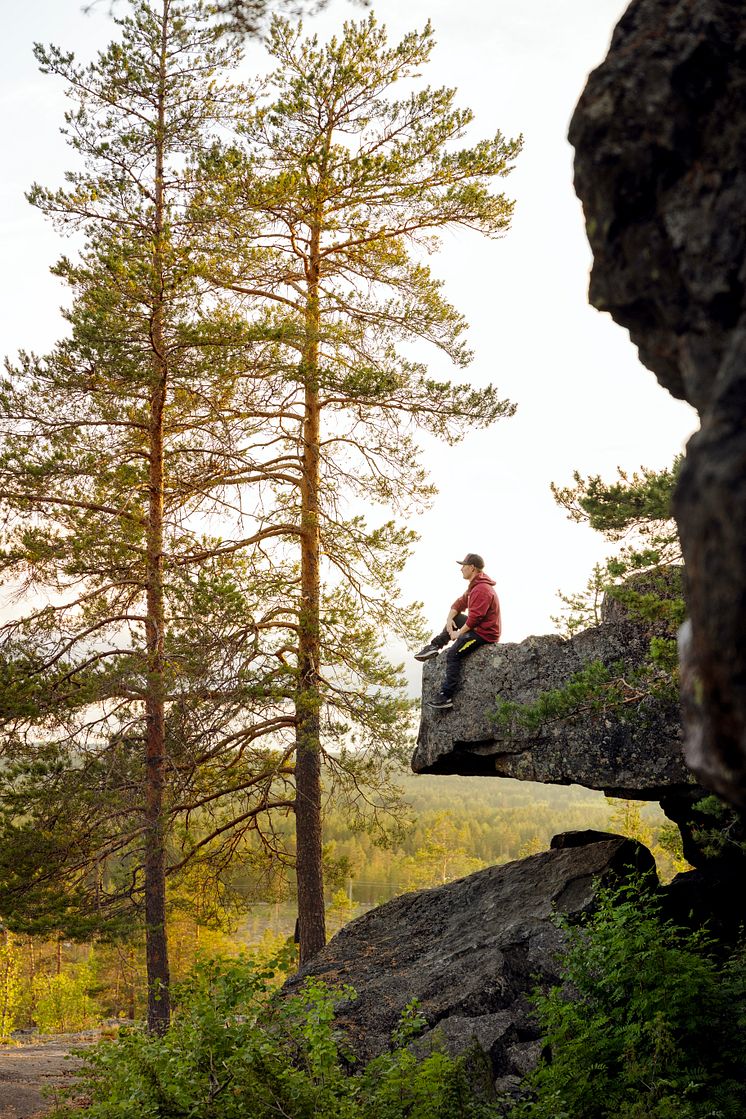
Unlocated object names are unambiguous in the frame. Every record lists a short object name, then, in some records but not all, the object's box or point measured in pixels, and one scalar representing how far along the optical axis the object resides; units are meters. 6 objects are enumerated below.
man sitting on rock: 10.48
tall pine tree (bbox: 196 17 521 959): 12.69
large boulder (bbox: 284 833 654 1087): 7.50
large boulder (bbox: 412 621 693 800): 8.70
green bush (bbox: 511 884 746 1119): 5.79
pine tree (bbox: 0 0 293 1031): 12.25
